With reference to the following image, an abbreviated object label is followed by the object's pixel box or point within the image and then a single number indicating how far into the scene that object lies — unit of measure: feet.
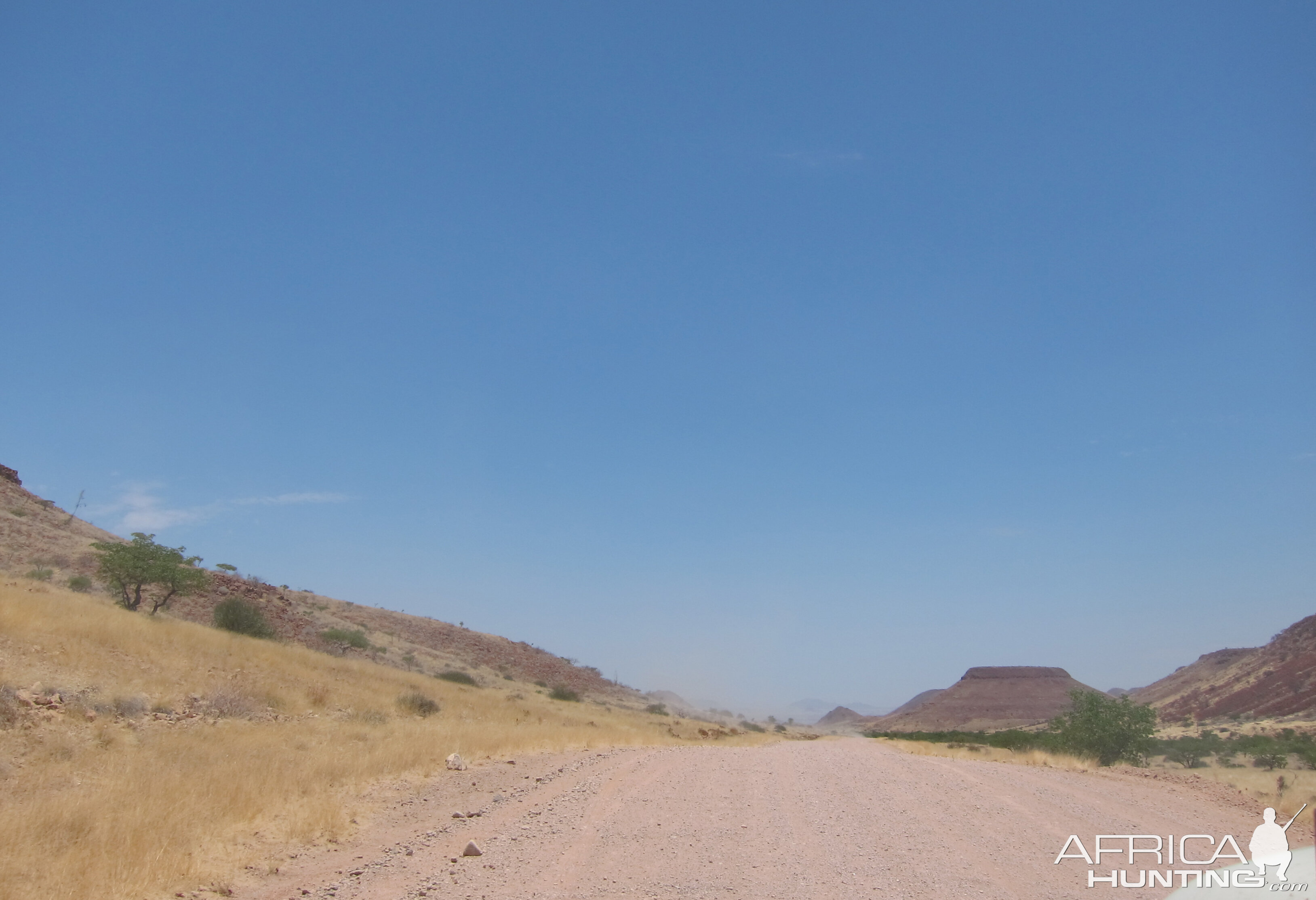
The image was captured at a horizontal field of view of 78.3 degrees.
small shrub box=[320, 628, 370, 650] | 147.95
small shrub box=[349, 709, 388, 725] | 79.20
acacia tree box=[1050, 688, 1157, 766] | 101.40
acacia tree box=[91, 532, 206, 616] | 108.88
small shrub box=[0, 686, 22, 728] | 47.75
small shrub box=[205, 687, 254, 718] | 67.21
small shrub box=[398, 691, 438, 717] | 94.07
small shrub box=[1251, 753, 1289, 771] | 92.63
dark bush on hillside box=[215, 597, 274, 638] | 120.06
